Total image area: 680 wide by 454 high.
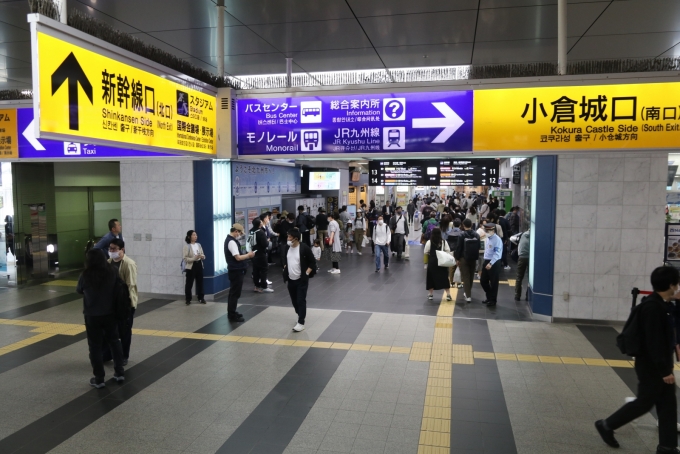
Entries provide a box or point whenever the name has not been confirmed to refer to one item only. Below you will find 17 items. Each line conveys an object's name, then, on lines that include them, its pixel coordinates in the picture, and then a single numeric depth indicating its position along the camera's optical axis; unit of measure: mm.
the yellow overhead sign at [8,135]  9531
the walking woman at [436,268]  9055
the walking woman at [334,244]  12312
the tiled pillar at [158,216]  9305
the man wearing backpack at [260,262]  9922
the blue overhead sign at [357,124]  8117
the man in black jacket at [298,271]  7195
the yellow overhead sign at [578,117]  7312
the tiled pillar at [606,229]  7492
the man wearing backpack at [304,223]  13742
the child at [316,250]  12047
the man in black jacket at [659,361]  3883
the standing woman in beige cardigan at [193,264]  8680
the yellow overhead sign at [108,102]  4824
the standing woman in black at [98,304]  5230
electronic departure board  13570
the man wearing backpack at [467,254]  9172
